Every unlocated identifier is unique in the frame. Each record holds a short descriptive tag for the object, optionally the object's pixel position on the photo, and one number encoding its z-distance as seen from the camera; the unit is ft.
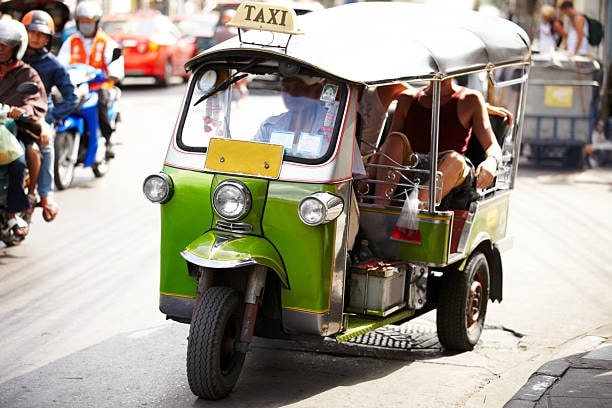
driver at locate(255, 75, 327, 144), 21.09
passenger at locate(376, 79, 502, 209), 24.41
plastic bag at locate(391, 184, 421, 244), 22.59
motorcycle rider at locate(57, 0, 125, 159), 44.34
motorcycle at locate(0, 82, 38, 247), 30.71
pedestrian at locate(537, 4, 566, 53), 65.62
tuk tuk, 20.20
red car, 84.99
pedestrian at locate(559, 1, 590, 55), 63.93
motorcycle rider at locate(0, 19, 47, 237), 31.35
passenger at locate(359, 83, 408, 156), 26.37
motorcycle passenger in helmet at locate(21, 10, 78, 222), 33.63
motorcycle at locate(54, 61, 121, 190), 42.78
